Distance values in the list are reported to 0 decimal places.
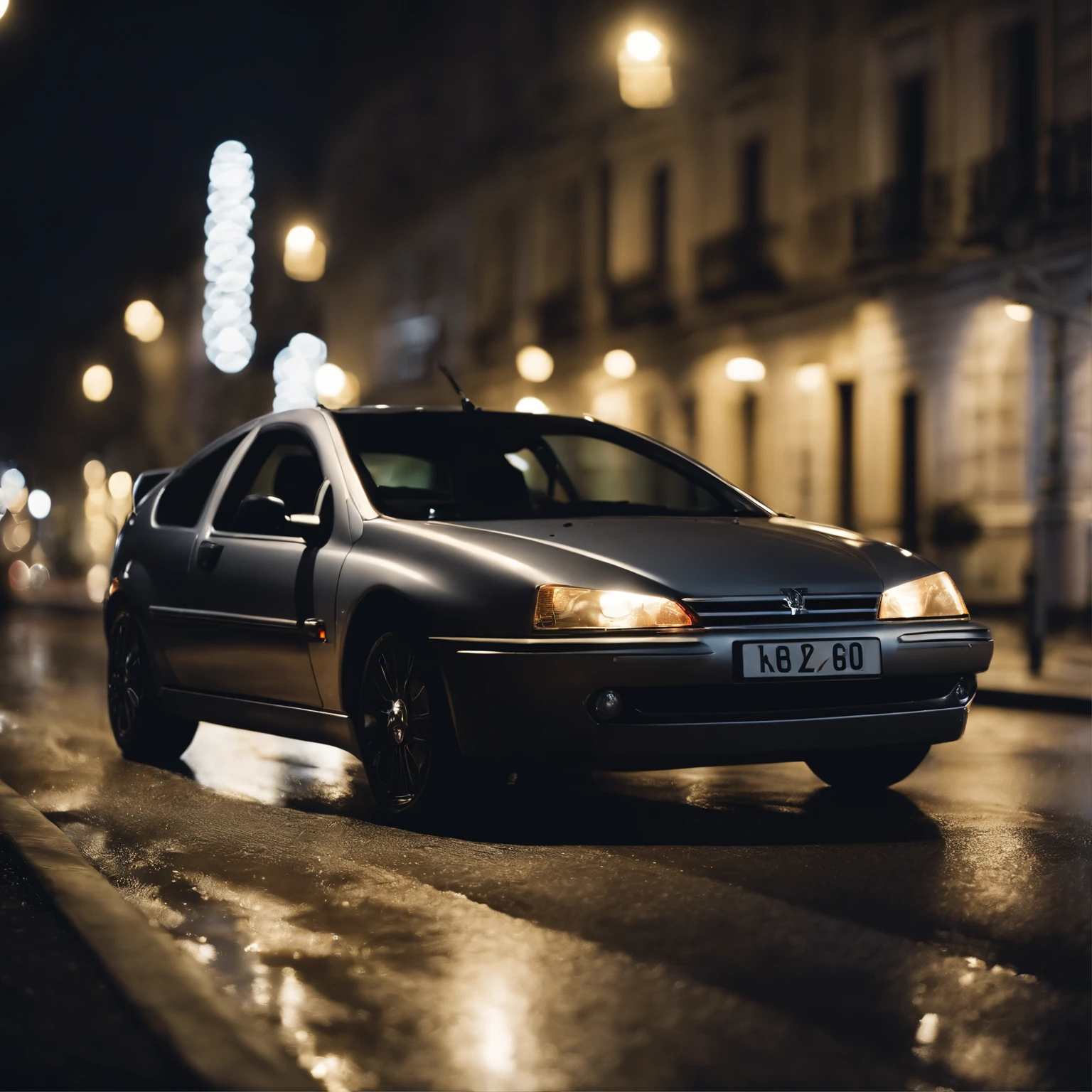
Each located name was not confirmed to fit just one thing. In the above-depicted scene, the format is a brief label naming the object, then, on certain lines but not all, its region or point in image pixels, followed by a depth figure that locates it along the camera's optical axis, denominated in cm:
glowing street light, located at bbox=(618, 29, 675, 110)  1864
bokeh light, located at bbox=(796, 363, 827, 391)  2708
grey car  613
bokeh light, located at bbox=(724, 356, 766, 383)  2827
